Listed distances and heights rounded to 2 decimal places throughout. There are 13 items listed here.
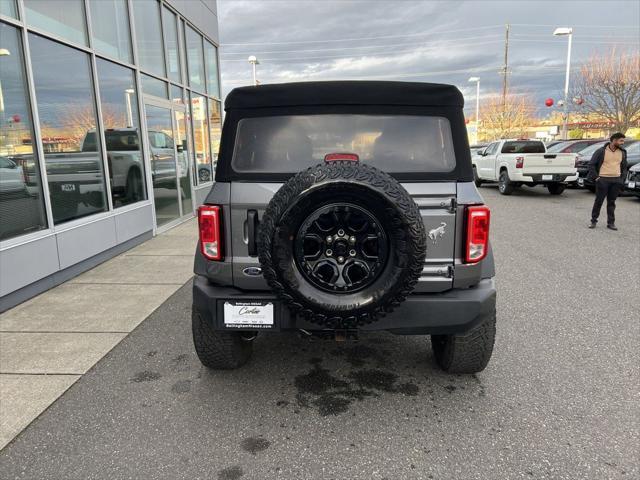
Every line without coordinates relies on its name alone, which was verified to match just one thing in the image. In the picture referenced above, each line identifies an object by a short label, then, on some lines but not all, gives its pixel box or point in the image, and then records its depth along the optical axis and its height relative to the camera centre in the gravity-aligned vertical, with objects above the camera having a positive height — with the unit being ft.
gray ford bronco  8.04 -1.26
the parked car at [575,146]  55.93 +0.33
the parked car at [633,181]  39.09 -2.84
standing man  27.94 -1.45
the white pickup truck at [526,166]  45.32 -1.67
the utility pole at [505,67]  148.33 +27.38
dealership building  17.17 +1.28
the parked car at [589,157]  43.06 -1.03
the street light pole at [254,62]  76.06 +15.48
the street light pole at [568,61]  78.99 +16.52
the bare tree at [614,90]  87.71 +11.20
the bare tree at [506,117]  152.05 +11.70
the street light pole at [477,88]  140.05 +19.85
